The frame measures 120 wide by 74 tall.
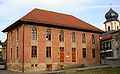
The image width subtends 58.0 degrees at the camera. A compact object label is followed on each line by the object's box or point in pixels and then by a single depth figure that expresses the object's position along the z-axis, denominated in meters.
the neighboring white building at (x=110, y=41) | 27.42
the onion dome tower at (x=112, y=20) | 36.52
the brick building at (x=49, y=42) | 16.37
